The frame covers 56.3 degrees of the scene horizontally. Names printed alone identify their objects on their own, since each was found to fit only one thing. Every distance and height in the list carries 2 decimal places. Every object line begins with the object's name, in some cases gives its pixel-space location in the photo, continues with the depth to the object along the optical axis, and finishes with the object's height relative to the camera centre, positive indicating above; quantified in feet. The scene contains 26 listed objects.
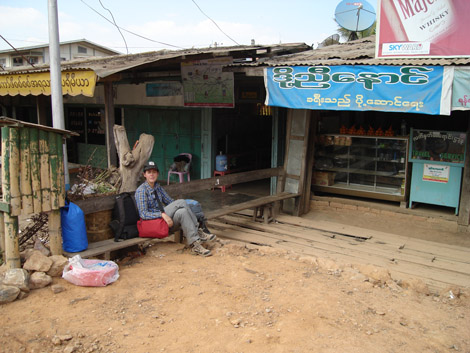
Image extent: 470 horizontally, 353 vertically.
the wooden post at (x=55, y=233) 16.07 -4.31
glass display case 27.63 -3.00
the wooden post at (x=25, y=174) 14.87 -2.03
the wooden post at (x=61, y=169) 16.02 -1.98
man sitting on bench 18.72 -4.09
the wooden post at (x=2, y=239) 15.61 -4.45
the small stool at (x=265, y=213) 26.13 -5.74
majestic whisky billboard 20.70 +4.55
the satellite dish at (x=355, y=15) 32.86 +7.89
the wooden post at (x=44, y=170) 15.44 -1.98
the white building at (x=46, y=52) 99.47 +14.57
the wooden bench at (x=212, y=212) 17.35 -4.77
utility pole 21.02 +2.33
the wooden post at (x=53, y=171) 15.74 -2.02
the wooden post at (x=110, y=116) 24.99 -0.03
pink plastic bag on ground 15.14 -5.45
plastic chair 36.37 -4.54
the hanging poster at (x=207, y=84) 31.94 +2.48
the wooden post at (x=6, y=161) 14.55 -1.57
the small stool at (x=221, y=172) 36.08 -4.50
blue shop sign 19.99 +1.62
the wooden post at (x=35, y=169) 15.15 -1.89
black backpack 18.34 -4.28
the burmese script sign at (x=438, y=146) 25.12 -1.39
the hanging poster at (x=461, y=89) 19.01 +1.45
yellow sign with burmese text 23.53 +1.88
